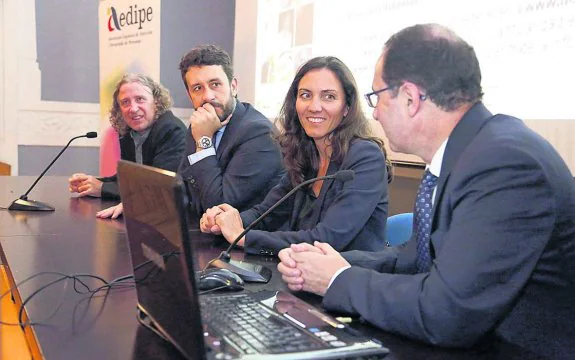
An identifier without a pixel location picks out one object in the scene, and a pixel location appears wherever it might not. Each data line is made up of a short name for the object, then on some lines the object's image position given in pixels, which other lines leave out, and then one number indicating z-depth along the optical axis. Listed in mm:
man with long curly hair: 2849
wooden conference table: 925
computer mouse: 1188
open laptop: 769
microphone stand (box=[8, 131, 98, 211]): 2338
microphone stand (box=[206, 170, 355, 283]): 1321
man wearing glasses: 960
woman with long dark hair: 1716
